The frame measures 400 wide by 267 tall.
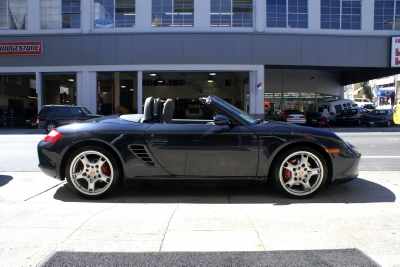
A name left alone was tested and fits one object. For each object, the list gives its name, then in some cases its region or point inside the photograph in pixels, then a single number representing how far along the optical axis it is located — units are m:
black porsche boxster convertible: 4.61
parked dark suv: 19.11
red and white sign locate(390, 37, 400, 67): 23.28
